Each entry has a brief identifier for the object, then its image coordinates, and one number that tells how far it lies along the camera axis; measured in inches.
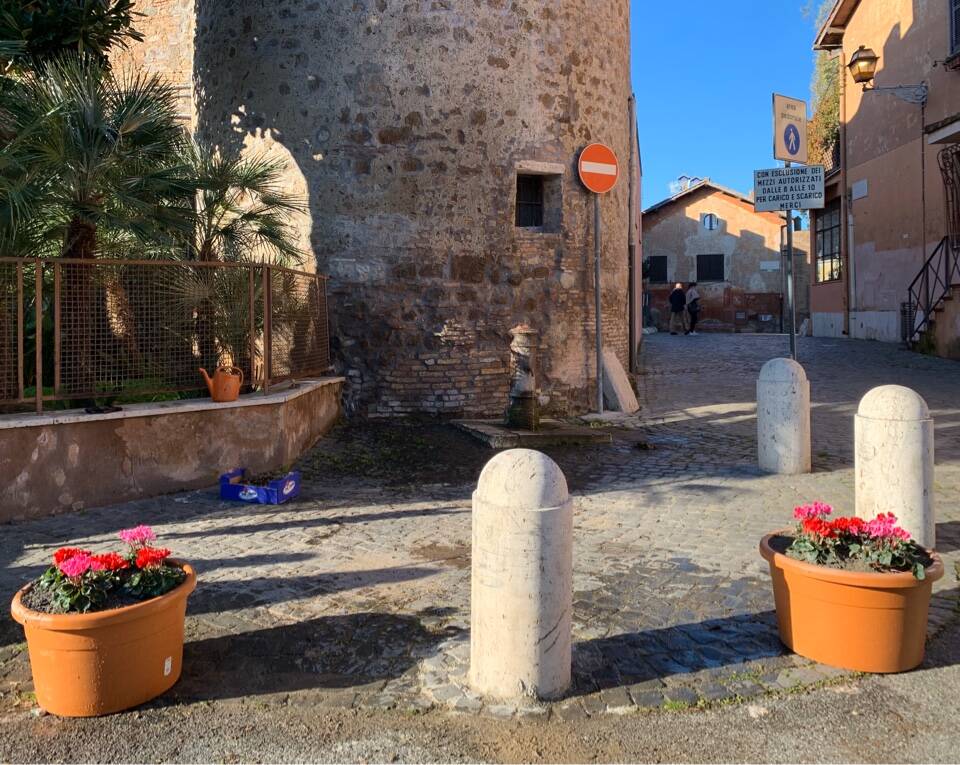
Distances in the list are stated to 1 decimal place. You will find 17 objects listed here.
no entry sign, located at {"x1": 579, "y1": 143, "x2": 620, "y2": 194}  394.3
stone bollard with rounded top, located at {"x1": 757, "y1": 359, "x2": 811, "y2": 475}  282.0
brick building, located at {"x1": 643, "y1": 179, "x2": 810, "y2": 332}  1279.5
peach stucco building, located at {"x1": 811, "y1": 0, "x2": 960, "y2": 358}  607.2
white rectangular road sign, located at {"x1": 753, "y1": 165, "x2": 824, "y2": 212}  323.3
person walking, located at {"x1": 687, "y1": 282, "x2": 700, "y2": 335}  1055.6
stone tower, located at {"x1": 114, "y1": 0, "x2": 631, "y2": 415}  359.9
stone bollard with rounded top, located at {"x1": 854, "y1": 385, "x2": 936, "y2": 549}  187.8
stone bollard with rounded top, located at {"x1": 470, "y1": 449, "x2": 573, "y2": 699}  124.5
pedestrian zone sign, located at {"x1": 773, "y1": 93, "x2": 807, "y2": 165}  327.6
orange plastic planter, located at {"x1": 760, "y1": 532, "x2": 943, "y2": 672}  132.3
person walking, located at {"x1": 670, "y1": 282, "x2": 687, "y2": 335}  1090.7
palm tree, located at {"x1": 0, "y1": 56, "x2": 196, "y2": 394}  247.0
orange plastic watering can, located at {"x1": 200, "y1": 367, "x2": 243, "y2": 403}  266.1
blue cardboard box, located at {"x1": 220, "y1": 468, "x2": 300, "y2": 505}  248.8
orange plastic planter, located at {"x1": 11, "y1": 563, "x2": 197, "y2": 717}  121.1
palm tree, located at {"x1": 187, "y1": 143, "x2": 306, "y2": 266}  307.1
